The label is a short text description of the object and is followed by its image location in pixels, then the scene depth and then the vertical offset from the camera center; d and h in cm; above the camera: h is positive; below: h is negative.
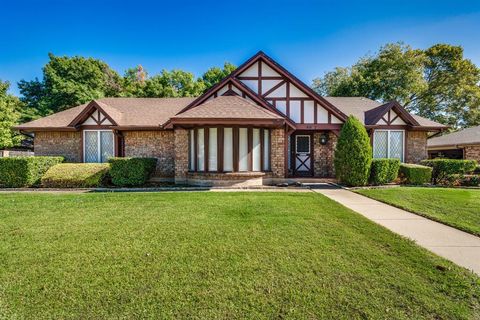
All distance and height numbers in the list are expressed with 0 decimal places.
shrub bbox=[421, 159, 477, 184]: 1155 -53
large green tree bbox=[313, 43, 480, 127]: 2614 +881
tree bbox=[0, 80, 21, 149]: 1900 +349
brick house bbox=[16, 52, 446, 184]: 1069 +144
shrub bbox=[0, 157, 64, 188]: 1045 -53
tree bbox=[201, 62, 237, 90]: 2990 +1087
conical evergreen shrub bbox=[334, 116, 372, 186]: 1050 +13
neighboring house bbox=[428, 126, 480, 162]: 1738 +87
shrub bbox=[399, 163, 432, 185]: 1121 -83
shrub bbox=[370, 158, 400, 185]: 1083 -62
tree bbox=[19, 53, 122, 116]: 2722 +913
